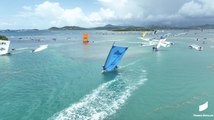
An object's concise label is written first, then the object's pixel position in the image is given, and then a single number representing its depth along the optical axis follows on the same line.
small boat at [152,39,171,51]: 54.46
